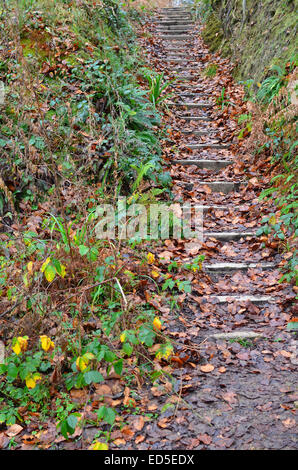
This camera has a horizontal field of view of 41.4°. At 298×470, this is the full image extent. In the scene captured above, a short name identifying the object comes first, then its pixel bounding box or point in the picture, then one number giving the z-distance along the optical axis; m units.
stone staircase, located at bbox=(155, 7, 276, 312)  4.25
